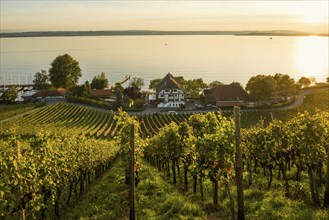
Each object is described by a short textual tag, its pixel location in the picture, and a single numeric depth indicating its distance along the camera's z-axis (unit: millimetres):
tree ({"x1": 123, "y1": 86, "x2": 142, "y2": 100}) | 92000
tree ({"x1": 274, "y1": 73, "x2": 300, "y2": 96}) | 86600
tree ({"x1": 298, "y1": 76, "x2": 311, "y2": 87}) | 105688
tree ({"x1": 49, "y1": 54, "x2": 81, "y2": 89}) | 102562
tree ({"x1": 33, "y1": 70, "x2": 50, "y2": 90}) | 111688
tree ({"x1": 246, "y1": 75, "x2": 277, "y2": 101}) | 77812
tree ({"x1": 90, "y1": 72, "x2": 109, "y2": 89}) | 105125
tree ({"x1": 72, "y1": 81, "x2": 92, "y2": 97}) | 92375
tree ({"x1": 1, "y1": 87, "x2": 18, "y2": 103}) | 91688
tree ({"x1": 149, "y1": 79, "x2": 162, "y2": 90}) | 104975
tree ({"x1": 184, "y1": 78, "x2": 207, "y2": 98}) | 95188
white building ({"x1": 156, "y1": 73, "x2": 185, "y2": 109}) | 83500
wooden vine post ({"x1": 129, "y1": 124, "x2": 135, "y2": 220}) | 12016
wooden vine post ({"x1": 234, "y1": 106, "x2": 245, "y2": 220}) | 11607
